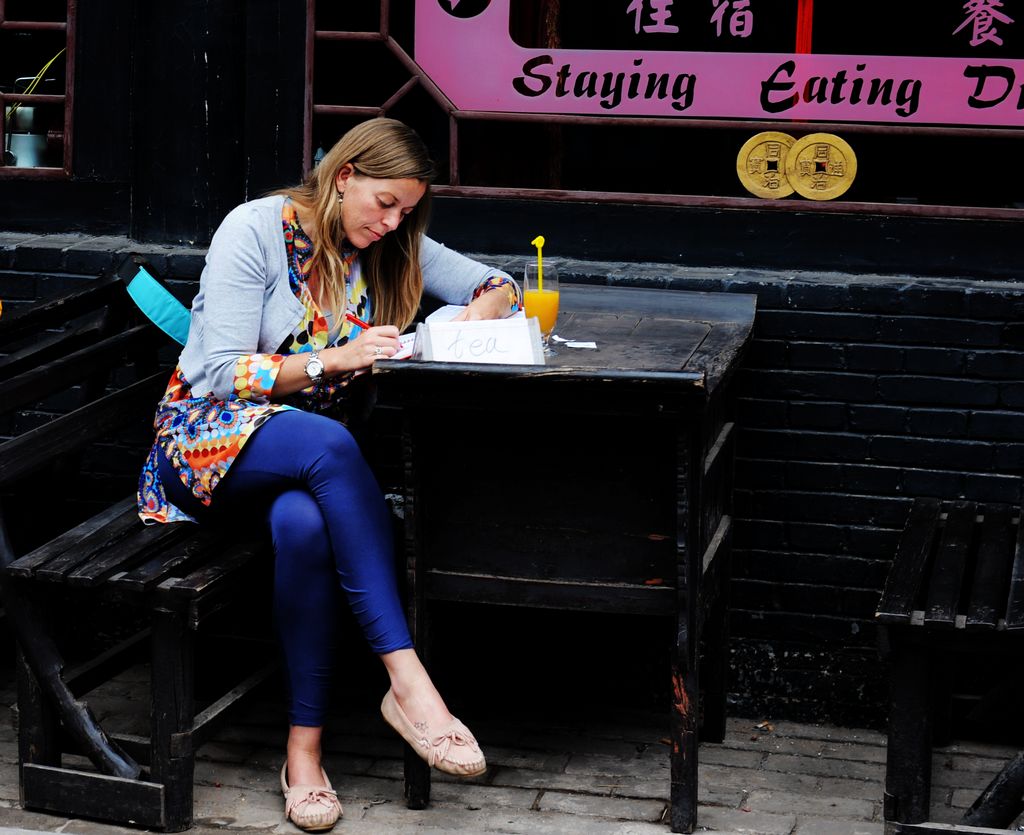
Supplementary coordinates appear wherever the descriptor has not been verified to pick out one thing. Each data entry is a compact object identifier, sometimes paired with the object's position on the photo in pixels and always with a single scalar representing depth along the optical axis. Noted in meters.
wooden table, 6.63
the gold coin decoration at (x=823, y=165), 8.19
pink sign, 7.98
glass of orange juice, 7.25
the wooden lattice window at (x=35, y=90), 8.93
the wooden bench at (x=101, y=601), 6.87
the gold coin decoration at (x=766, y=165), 8.25
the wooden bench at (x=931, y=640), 6.45
